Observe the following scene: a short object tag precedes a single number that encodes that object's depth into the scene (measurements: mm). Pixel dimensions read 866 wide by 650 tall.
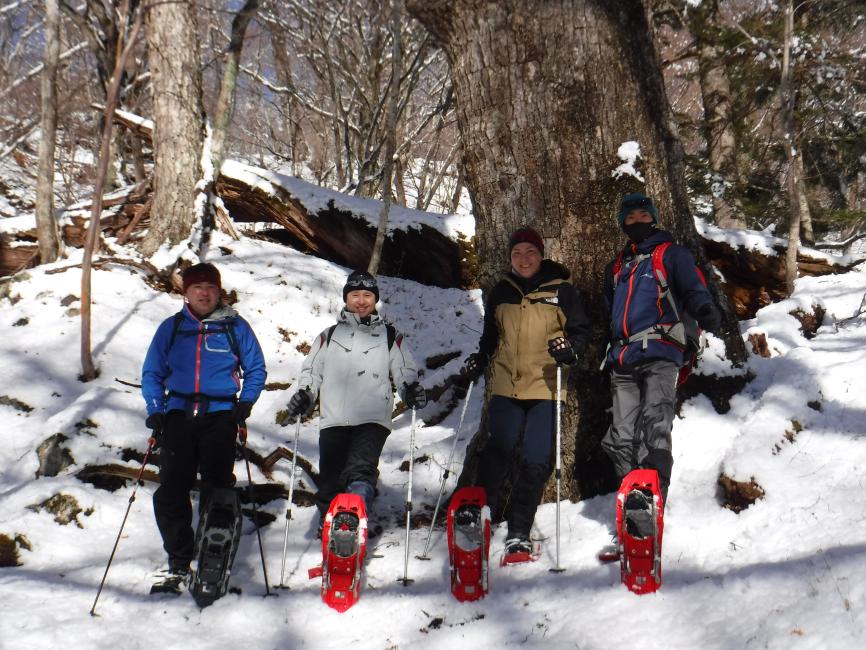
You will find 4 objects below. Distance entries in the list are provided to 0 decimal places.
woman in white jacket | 4164
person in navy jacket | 3625
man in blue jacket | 3938
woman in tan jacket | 3990
